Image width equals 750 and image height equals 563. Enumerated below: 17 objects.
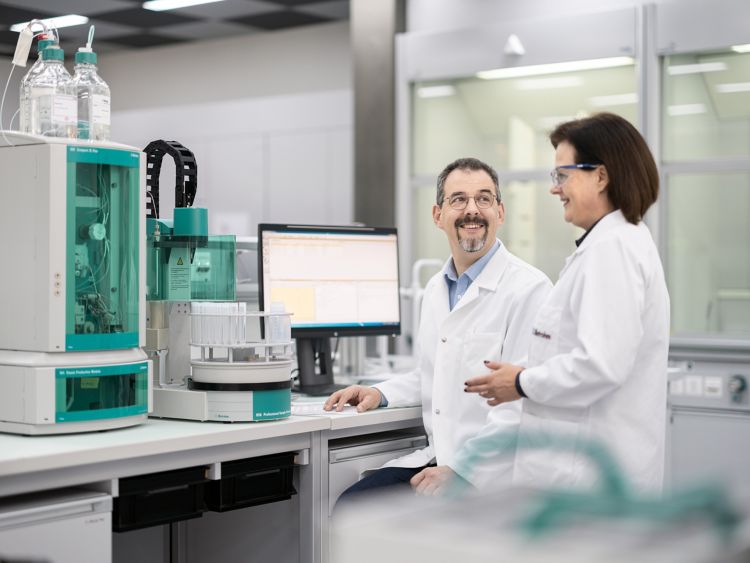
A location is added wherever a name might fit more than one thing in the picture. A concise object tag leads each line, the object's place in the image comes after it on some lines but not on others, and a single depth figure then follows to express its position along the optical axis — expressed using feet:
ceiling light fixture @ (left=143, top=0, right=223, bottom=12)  20.52
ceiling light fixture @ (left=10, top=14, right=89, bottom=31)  21.54
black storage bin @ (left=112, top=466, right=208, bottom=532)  6.43
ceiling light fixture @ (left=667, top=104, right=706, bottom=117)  14.05
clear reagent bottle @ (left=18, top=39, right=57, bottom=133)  6.96
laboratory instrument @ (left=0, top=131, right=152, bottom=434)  6.54
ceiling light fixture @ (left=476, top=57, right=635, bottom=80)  14.62
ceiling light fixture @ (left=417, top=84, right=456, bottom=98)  16.44
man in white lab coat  7.82
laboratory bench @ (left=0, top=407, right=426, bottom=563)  6.05
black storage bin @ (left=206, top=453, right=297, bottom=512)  7.22
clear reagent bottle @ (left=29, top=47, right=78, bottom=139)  6.82
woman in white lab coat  6.23
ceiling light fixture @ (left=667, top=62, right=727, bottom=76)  13.87
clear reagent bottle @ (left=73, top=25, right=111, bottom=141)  7.06
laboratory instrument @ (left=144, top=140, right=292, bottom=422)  7.13
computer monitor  8.96
